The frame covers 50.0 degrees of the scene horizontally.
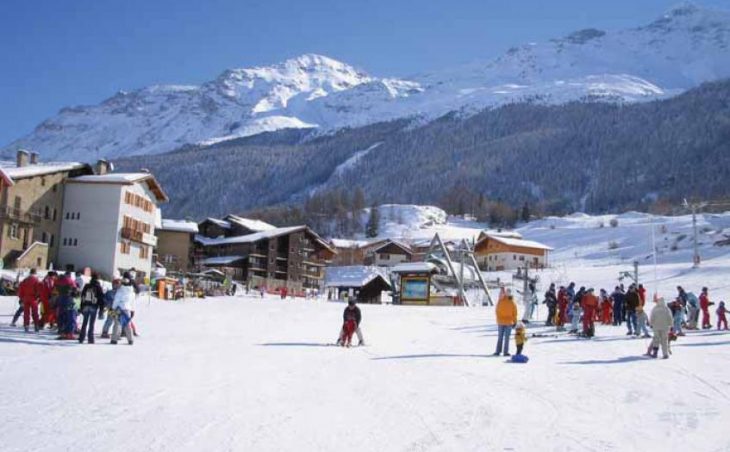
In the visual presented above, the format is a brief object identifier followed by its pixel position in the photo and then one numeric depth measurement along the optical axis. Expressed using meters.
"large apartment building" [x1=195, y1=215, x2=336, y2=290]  84.12
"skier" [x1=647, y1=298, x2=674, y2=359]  17.78
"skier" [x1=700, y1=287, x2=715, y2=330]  25.86
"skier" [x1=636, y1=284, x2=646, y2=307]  24.15
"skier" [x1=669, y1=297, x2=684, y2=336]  23.88
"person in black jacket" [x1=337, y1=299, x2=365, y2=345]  19.53
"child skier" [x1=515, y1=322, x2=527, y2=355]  17.27
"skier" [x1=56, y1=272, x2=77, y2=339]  18.00
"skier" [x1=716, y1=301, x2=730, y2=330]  25.56
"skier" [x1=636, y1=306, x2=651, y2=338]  22.73
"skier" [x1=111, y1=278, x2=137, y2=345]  17.59
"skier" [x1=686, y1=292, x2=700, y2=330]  25.82
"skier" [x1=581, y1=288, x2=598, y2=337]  22.53
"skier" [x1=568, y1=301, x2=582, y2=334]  24.07
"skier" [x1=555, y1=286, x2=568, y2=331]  25.83
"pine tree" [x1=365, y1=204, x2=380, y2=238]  145.38
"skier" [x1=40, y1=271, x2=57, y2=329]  19.59
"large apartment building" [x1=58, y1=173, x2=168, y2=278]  53.78
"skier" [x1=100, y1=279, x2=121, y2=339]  17.87
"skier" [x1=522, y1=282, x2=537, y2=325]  29.70
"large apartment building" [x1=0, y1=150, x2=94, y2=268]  48.53
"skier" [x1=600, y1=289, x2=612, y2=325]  28.06
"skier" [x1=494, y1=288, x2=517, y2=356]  17.88
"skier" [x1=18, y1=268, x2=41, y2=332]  19.22
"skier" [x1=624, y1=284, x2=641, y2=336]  23.25
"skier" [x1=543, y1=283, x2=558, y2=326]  26.80
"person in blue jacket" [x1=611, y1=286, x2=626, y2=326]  27.31
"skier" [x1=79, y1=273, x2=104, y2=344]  17.48
